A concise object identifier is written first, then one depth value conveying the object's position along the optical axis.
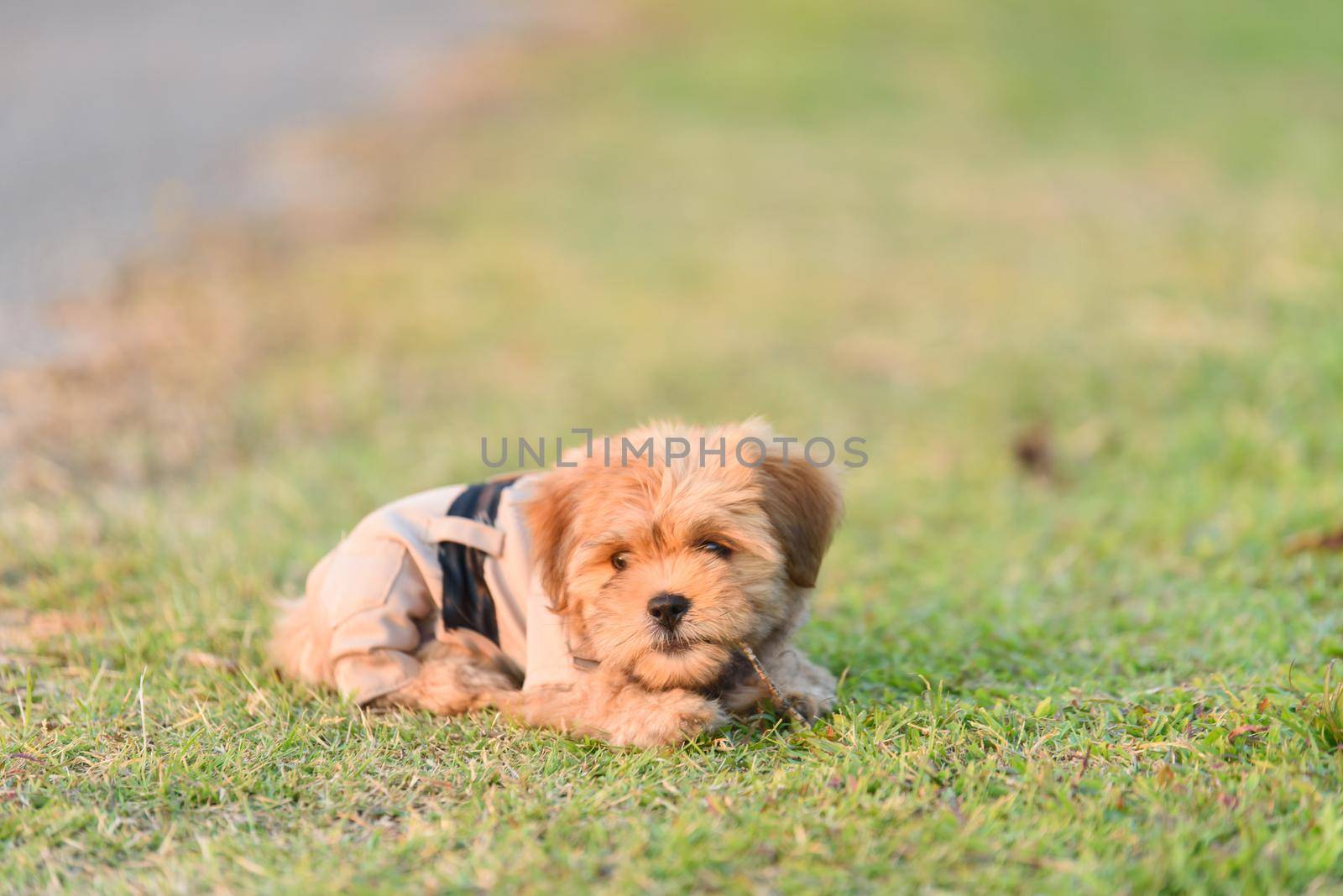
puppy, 3.93
